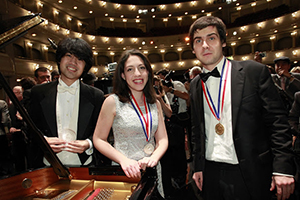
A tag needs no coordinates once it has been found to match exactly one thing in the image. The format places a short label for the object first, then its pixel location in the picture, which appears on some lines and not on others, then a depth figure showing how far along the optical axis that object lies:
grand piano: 1.22
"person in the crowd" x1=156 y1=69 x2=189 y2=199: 3.62
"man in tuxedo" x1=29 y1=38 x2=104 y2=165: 1.72
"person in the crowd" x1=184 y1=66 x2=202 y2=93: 4.20
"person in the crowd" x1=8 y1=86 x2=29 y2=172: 3.58
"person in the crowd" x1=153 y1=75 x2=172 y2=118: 3.01
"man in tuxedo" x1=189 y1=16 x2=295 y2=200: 1.30
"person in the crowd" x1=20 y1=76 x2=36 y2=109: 3.47
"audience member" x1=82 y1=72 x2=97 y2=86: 3.63
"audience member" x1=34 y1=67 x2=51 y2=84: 3.41
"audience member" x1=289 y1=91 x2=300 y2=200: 2.74
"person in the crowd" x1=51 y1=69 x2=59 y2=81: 3.72
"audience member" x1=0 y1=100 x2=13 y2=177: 3.40
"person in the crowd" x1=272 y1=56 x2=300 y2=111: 3.94
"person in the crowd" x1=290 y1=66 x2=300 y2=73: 5.28
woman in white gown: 1.58
